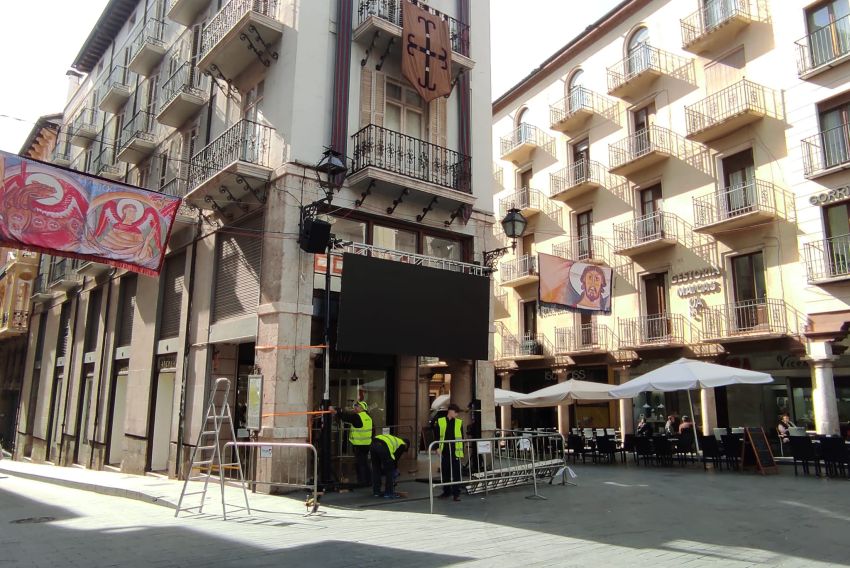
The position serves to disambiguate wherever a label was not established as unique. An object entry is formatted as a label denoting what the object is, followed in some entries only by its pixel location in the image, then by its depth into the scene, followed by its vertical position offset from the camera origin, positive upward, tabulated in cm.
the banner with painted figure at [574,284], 1526 +309
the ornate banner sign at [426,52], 1435 +809
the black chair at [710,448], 1627 -97
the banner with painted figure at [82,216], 1037 +328
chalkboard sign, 1519 -100
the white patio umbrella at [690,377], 1600 +81
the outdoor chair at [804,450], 1427 -88
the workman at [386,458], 1112 -88
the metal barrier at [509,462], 1144 -101
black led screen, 1207 +197
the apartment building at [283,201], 1281 +452
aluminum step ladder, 1380 -73
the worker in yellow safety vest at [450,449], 1108 -70
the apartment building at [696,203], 1972 +766
